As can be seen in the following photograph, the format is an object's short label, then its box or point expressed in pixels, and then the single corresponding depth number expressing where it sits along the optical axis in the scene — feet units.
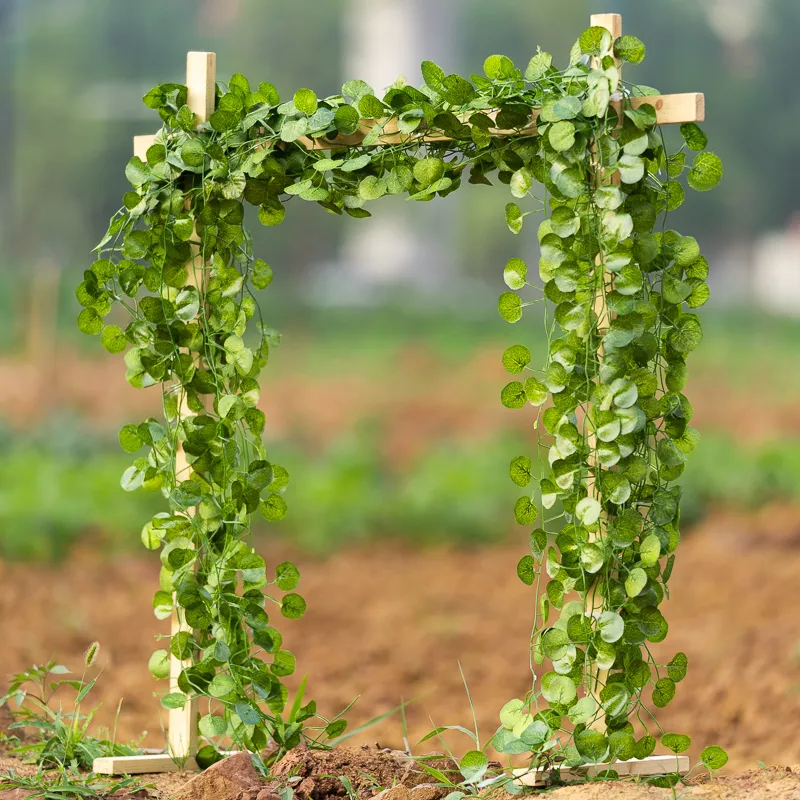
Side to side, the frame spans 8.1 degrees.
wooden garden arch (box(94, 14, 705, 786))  24.54
